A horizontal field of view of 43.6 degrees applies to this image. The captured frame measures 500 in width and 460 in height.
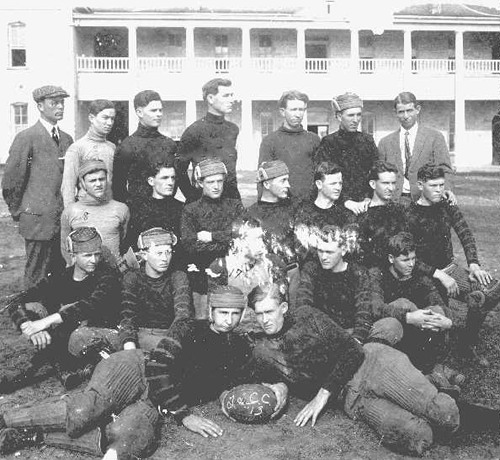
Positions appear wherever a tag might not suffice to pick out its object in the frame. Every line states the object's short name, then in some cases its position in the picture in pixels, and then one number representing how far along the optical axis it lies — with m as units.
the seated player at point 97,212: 5.85
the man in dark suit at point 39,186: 6.48
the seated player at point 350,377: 3.96
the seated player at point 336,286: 4.99
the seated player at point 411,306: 4.90
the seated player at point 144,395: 3.95
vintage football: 4.37
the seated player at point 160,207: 5.84
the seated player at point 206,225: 5.58
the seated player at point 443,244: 5.72
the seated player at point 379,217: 5.60
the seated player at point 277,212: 5.67
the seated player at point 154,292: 5.02
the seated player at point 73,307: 5.04
